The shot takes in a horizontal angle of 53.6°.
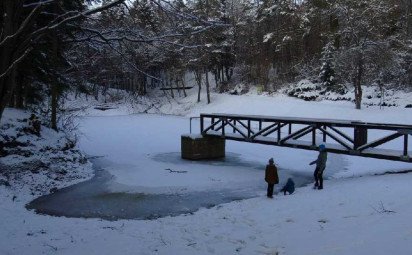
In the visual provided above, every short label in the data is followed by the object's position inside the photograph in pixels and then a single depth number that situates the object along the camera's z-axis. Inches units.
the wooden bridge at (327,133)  456.2
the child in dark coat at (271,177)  426.0
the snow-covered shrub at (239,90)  1733.5
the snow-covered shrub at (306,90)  1392.7
